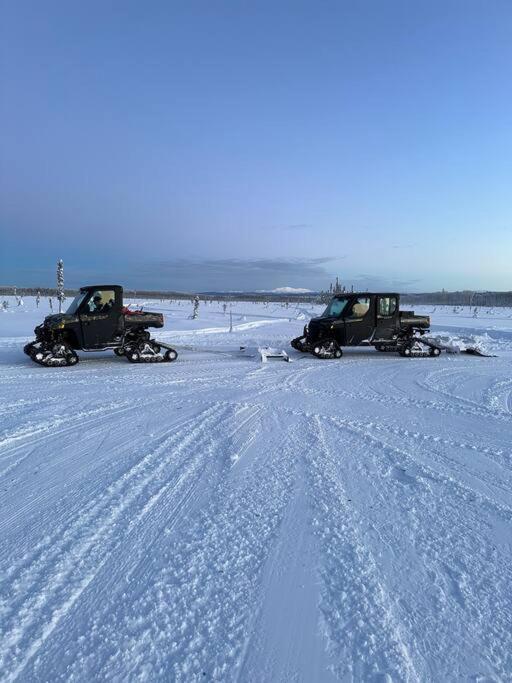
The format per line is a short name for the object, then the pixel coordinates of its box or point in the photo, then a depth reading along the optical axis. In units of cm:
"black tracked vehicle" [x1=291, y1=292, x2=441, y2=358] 1270
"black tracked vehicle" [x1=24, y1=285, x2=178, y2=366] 1092
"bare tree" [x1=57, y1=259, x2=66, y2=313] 2955
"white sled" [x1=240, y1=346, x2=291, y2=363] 1188
